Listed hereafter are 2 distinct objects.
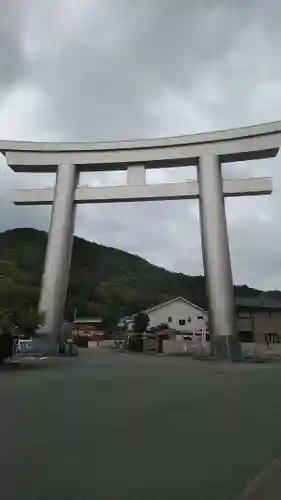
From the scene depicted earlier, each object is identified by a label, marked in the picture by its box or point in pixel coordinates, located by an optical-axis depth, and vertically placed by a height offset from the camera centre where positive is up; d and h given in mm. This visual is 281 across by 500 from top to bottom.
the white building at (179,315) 59812 +12504
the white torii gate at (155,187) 27016 +11396
